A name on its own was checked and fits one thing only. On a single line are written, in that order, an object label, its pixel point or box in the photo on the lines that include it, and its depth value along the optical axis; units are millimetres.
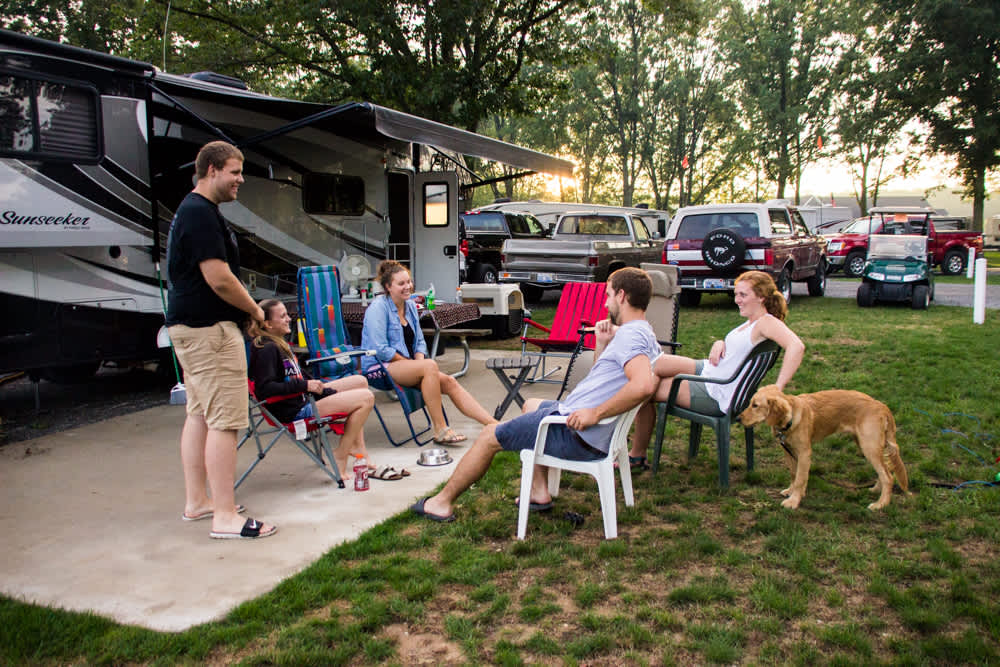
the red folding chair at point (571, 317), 6750
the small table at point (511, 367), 4867
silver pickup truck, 12789
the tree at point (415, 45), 12617
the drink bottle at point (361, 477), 4129
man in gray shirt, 3246
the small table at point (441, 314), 6719
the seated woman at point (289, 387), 3977
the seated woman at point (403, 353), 4883
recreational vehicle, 5301
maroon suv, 11984
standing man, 3252
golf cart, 12180
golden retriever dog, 3740
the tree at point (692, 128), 32969
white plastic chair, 3332
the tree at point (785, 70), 31453
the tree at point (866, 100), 26047
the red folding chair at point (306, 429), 4031
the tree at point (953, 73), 23469
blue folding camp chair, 5219
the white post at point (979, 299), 9969
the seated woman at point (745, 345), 3955
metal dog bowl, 4621
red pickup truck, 20266
